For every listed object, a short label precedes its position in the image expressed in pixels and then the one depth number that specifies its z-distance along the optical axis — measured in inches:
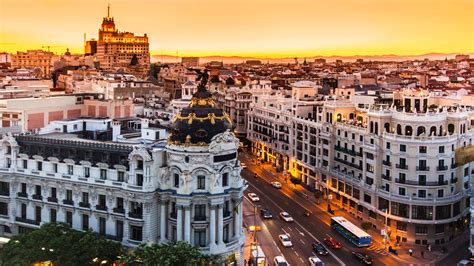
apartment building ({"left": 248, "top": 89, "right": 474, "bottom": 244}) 3609.7
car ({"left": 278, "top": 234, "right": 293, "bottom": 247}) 3484.3
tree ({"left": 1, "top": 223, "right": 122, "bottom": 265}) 2534.4
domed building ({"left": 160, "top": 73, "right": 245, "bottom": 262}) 2701.8
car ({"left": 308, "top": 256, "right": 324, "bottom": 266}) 3093.0
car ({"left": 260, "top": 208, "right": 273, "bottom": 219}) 3993.6
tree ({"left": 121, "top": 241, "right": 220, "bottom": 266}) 2401.6
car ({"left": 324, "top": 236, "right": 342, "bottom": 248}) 3462.1
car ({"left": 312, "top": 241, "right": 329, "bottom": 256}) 3353.8
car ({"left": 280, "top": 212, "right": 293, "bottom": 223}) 3954.2
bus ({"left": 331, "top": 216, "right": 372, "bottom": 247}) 3478.8
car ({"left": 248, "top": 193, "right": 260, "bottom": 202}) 4377.5
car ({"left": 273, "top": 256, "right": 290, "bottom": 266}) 3080.7
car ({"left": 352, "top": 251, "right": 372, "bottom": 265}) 3218.5
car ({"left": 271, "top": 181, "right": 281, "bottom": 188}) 4856.1
